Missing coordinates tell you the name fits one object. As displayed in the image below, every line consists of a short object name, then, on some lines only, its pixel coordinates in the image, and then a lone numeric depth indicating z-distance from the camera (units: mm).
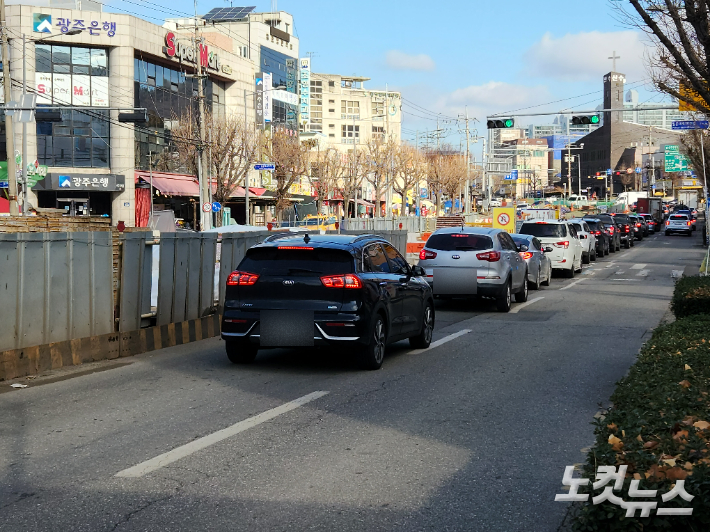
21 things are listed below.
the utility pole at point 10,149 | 29656
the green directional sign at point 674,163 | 93231
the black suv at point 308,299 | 10203
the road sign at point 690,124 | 31573
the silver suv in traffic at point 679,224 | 71500
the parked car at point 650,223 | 75062
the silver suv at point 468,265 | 18141
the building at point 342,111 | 144625
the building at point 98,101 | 49906
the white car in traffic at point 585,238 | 36906
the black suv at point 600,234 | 42750
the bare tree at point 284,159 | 66688
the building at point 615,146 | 164875
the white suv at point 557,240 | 28688
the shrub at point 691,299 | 11757
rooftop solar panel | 81525
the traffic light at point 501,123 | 34625
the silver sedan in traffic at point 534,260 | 23109
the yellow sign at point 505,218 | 40500
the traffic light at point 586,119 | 33750
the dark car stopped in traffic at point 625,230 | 52281
